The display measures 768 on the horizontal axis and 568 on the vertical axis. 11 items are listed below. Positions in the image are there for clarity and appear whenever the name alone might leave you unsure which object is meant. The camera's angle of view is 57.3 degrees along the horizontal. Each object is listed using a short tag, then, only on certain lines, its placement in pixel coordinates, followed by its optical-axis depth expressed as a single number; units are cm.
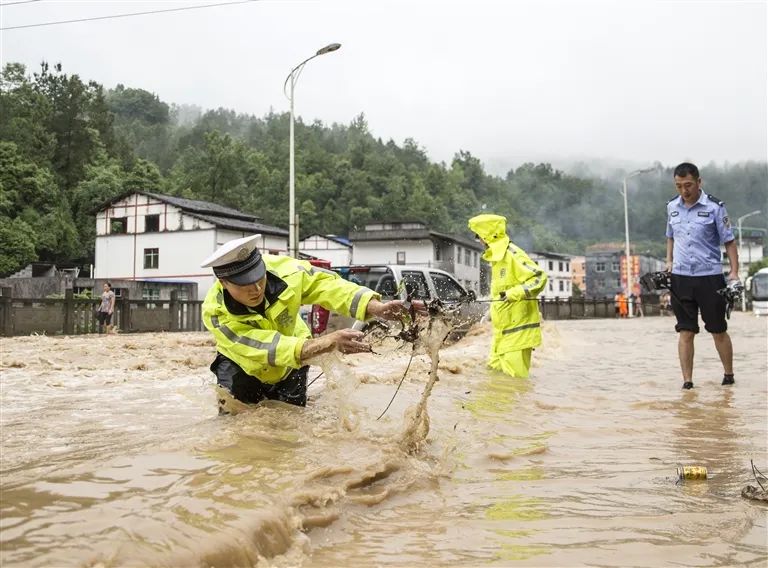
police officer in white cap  354
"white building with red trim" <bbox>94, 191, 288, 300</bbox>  3806
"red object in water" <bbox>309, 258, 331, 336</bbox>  1030
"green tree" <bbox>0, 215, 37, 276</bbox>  3512
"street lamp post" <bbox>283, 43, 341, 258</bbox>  2014
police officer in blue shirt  620
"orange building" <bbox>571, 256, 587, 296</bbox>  9454
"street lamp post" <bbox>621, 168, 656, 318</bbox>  3955
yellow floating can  313
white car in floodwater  1022
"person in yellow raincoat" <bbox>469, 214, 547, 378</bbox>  656
